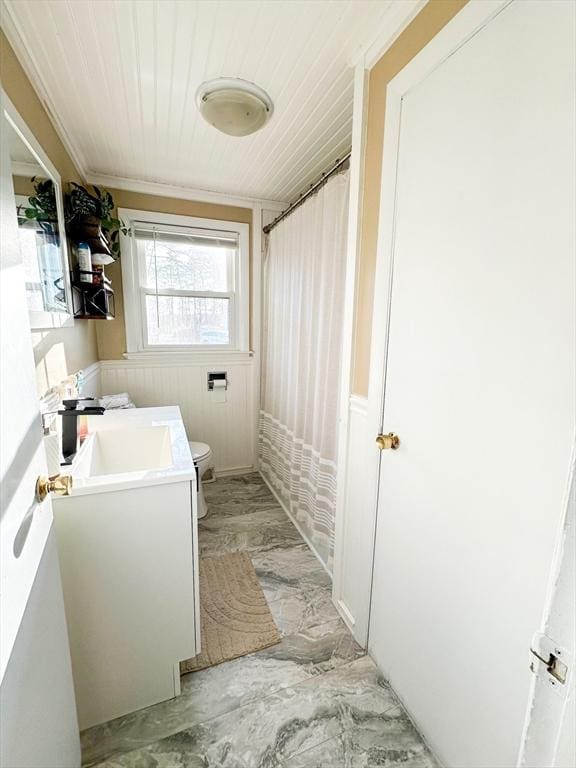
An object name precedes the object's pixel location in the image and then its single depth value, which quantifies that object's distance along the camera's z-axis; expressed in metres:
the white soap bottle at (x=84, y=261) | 1.79
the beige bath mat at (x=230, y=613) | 1.41
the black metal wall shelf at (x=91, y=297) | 1.82
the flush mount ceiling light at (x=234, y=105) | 1.38
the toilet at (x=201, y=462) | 2.25
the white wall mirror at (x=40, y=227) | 1.14
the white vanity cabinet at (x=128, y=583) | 1.02
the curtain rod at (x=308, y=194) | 1.60
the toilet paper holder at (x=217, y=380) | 2.83
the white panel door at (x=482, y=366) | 0.70
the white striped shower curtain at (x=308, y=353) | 1.77
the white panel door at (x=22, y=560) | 0.55
